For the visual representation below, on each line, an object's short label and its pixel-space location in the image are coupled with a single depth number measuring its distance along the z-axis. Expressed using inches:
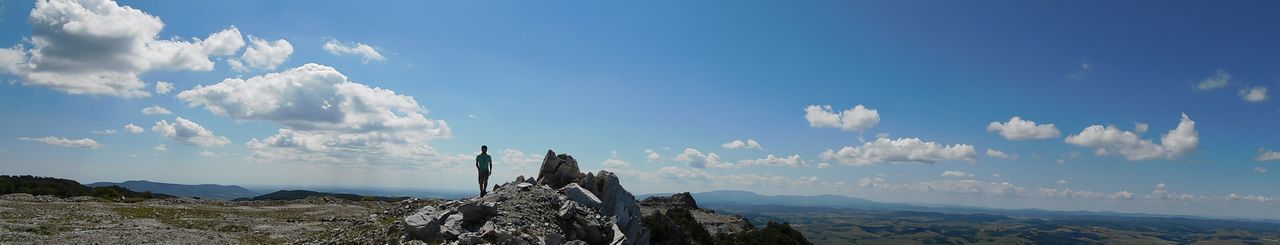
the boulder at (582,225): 1071.0
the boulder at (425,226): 895.7
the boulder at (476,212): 992.9
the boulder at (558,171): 1390.3
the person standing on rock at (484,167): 1301.7
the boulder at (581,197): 1207.6
